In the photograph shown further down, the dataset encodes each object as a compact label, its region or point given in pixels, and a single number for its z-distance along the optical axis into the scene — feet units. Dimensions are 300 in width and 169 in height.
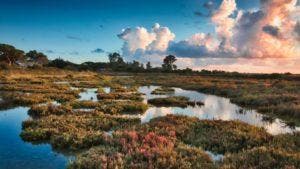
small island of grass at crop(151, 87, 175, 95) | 111.75
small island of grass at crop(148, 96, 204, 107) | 79.22
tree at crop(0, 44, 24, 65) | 285.32
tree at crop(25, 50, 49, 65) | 395.47
